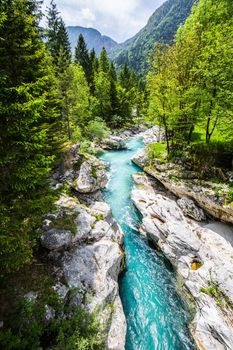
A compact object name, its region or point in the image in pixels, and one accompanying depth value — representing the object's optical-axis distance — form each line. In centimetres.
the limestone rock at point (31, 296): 631
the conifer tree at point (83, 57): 4075
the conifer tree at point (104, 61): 4486
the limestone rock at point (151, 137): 3107
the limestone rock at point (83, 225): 922
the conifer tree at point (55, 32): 2637
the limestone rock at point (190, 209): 1276
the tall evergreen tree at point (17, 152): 552
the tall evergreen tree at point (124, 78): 4909
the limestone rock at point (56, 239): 830
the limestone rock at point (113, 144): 2905
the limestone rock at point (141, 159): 2130
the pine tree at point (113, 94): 3766
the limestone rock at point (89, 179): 1425
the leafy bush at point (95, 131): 2754
